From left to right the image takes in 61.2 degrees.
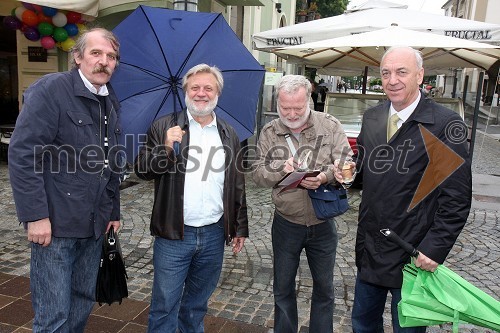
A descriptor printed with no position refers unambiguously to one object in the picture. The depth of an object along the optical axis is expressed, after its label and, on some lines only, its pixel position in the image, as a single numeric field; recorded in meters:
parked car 7.85
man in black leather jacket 2.40
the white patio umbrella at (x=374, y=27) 6.13
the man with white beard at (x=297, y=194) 2.50
